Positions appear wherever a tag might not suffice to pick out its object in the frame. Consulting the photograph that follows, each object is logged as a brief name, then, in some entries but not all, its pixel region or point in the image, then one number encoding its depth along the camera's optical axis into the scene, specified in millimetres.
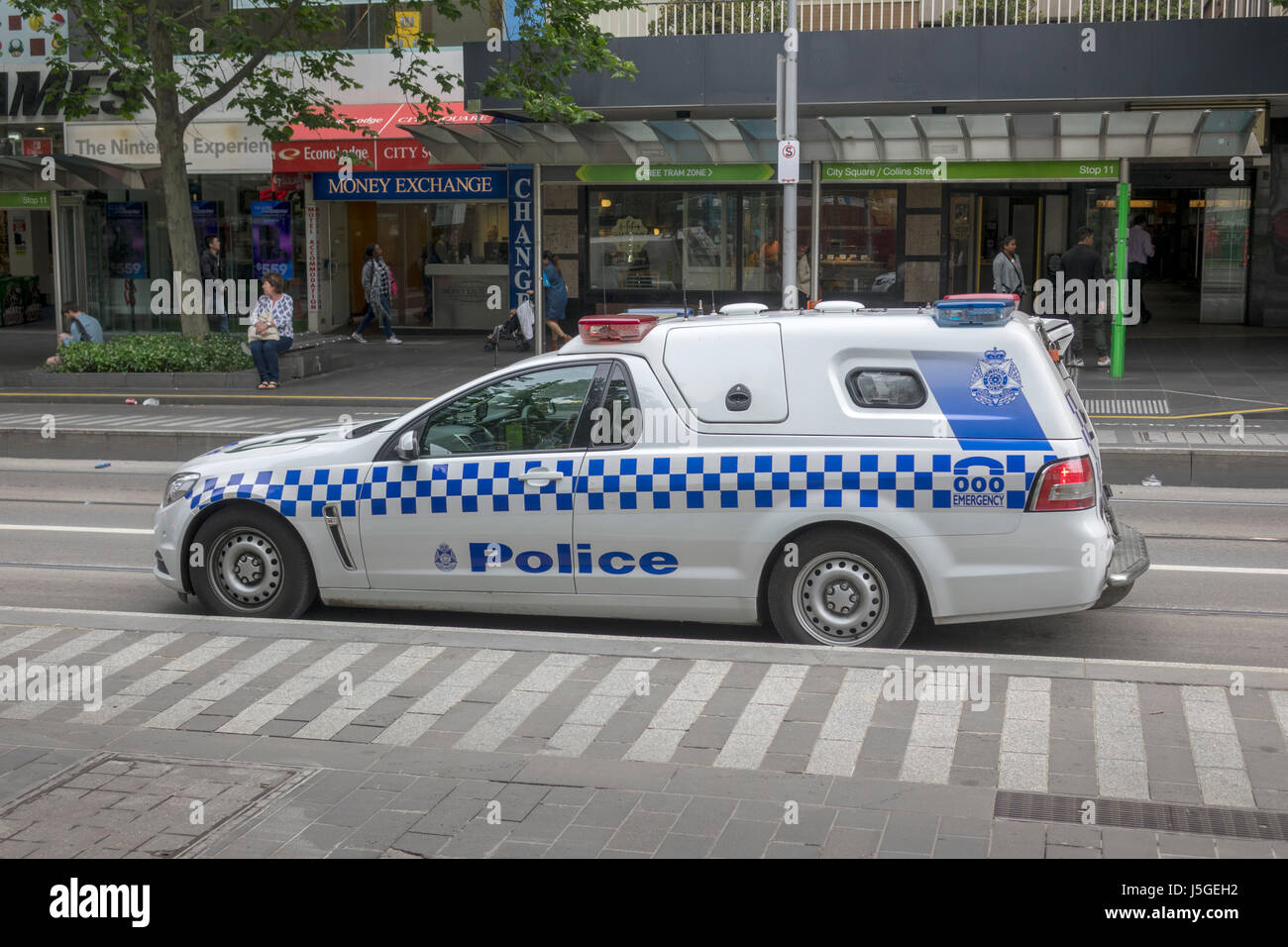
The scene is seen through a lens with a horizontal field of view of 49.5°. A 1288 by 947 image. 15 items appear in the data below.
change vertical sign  25578
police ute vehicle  6602
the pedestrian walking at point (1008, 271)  19891
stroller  22859
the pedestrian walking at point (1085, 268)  19125
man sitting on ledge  20641
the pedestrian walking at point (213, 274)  24922
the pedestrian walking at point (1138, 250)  24141
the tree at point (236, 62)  18766
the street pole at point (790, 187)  15938
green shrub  19828
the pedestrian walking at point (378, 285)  25453
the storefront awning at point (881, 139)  17875
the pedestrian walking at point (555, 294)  22375
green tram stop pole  17750
